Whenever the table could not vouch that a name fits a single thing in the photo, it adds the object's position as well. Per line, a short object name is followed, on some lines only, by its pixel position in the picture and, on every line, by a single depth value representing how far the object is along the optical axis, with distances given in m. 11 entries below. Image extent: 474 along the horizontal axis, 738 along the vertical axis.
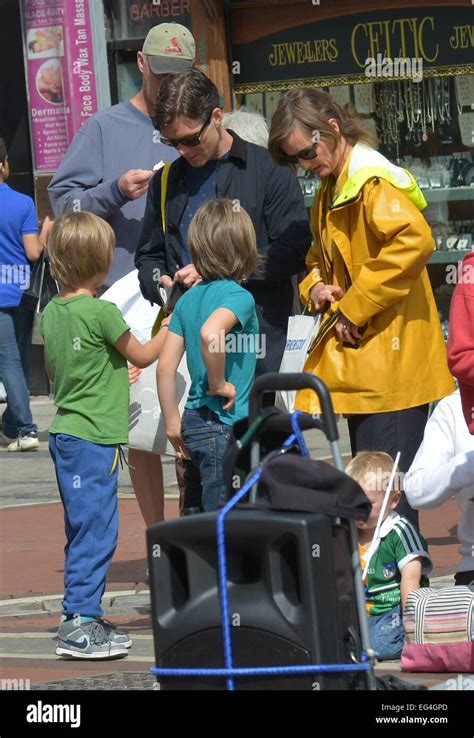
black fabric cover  6.30
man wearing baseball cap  11.24
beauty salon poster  20.58
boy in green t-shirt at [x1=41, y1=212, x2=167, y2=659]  9.73
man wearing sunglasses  10.26
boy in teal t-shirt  9.34
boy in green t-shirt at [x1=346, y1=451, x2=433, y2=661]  9.14
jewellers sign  18.39
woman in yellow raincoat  9.59
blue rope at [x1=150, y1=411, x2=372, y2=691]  6.09
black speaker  6.02
